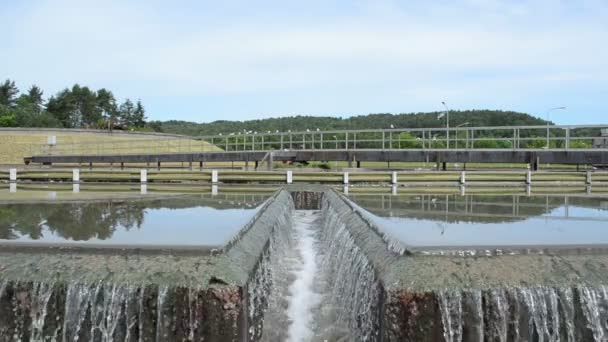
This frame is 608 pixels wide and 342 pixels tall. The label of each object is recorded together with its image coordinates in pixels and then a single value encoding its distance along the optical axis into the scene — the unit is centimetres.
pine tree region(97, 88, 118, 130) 12129
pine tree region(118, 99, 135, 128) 12494
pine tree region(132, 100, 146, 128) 12498
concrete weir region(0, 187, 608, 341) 498
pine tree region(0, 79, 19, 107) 11472
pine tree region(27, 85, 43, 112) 12650
